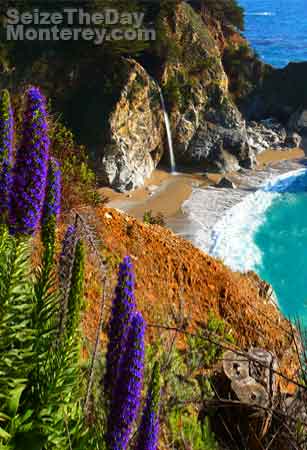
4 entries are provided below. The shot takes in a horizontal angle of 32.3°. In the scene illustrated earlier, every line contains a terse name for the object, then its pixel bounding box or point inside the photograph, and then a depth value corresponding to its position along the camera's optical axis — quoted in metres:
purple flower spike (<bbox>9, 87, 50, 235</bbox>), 3.12
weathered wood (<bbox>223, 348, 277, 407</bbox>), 5.61
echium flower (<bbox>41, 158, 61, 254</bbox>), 3.50
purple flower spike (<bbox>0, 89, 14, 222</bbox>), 3.20
